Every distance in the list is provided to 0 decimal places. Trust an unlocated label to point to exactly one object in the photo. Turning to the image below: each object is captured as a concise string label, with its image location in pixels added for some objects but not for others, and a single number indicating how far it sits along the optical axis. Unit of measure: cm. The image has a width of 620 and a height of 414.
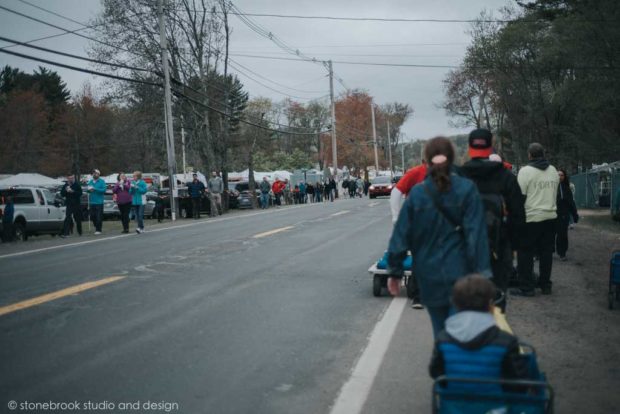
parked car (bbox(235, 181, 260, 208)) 4525
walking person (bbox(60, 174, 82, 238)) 2150
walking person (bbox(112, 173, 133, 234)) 2112
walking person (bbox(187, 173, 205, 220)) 3103
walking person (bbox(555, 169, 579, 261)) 1209
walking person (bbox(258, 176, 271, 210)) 4172
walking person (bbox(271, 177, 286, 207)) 4653
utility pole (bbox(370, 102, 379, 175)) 9044
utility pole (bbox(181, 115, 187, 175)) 4645
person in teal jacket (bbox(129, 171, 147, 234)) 2139
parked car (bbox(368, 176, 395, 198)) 5256
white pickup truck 2220
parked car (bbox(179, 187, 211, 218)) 3489
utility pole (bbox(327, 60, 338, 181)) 6641
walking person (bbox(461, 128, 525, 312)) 526
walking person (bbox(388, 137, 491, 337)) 414
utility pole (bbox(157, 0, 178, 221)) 3131
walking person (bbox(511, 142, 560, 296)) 896
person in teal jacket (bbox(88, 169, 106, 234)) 2108
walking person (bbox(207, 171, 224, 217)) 3377
